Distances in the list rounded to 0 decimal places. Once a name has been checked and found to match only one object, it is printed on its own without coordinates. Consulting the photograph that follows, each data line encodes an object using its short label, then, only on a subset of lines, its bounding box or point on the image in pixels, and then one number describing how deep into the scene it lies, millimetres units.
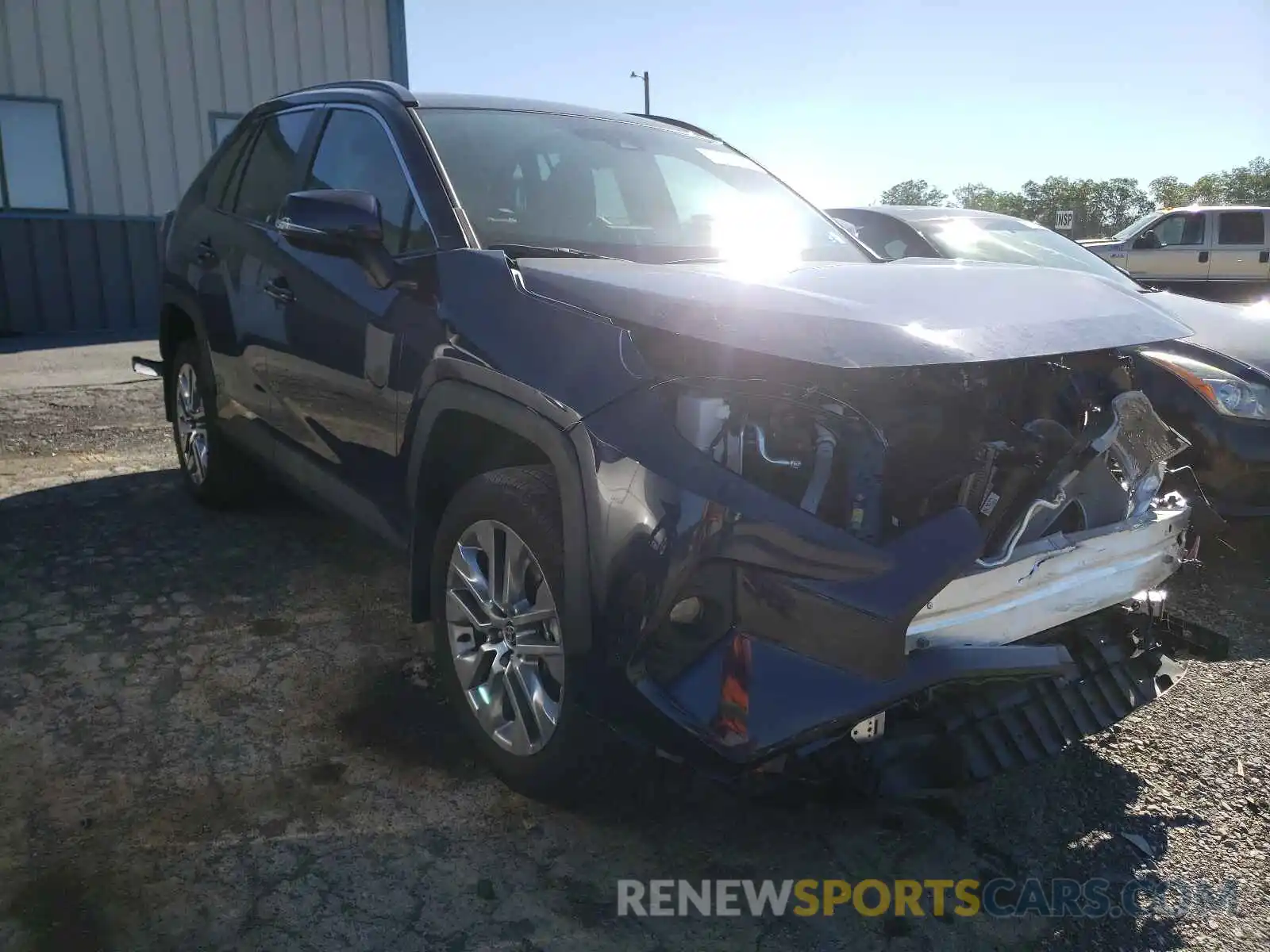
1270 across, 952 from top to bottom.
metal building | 12172
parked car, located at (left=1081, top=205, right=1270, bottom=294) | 14578
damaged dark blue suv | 1928
